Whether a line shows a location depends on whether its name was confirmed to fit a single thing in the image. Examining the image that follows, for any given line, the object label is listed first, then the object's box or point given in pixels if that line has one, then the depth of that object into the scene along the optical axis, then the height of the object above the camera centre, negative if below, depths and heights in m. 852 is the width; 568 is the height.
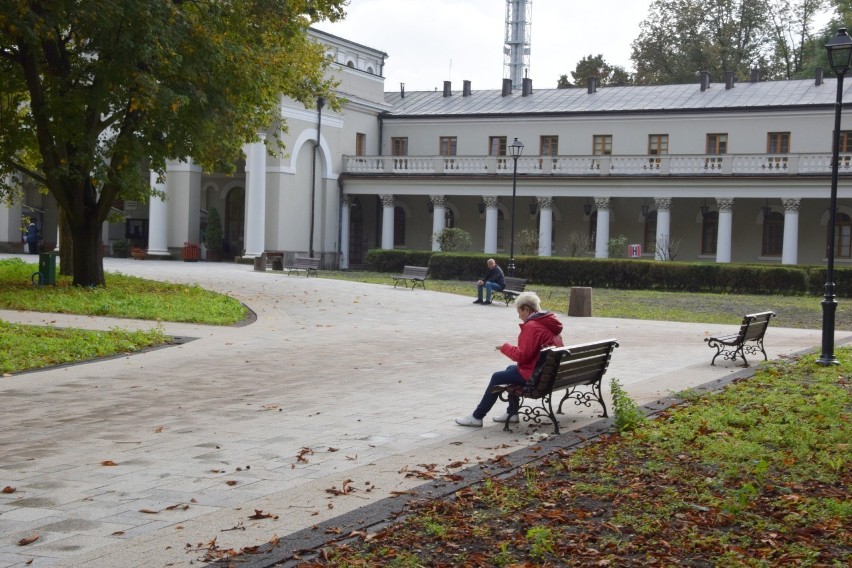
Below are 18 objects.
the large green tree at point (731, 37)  61.50 +12.89
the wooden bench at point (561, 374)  9.30 -1.30
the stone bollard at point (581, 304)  24.47 -1.55
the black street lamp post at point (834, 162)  14.23 +1.24
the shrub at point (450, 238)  47.44 -0.10
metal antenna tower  81.19 +15.96
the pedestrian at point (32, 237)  48.53 -0.71
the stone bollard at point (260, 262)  38.91 -1.24
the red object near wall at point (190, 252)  46.91 -1.12
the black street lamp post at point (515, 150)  34.41 +3.14
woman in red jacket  9.50 -1.01
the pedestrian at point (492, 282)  26.88 -1.20
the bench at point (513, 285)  28.17 -1.33
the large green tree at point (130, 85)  20.00 +3.10
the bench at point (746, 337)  14.87 -1.40
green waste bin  23.80 -1.05
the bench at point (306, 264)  37.15 -1.20
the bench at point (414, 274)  32.59 -1.26
